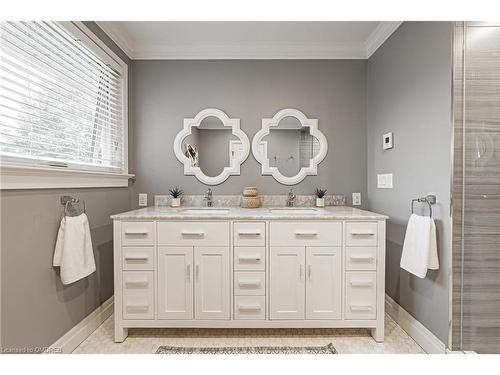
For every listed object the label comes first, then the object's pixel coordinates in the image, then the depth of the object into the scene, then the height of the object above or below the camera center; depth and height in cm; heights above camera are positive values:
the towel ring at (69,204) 178 -14
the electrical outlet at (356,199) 278 -16
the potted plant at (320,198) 267 -14
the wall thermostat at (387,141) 232 +35
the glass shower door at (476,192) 130 -4
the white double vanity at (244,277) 199 -67
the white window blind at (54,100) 141 +51
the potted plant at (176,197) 264 -14
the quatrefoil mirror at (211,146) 275 +36
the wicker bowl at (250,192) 262 -9
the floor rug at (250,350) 186 -112
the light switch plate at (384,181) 237 +2
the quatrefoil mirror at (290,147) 275 +35
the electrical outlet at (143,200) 276 -17
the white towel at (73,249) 167 -41
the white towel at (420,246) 172 -40
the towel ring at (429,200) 179 -11
